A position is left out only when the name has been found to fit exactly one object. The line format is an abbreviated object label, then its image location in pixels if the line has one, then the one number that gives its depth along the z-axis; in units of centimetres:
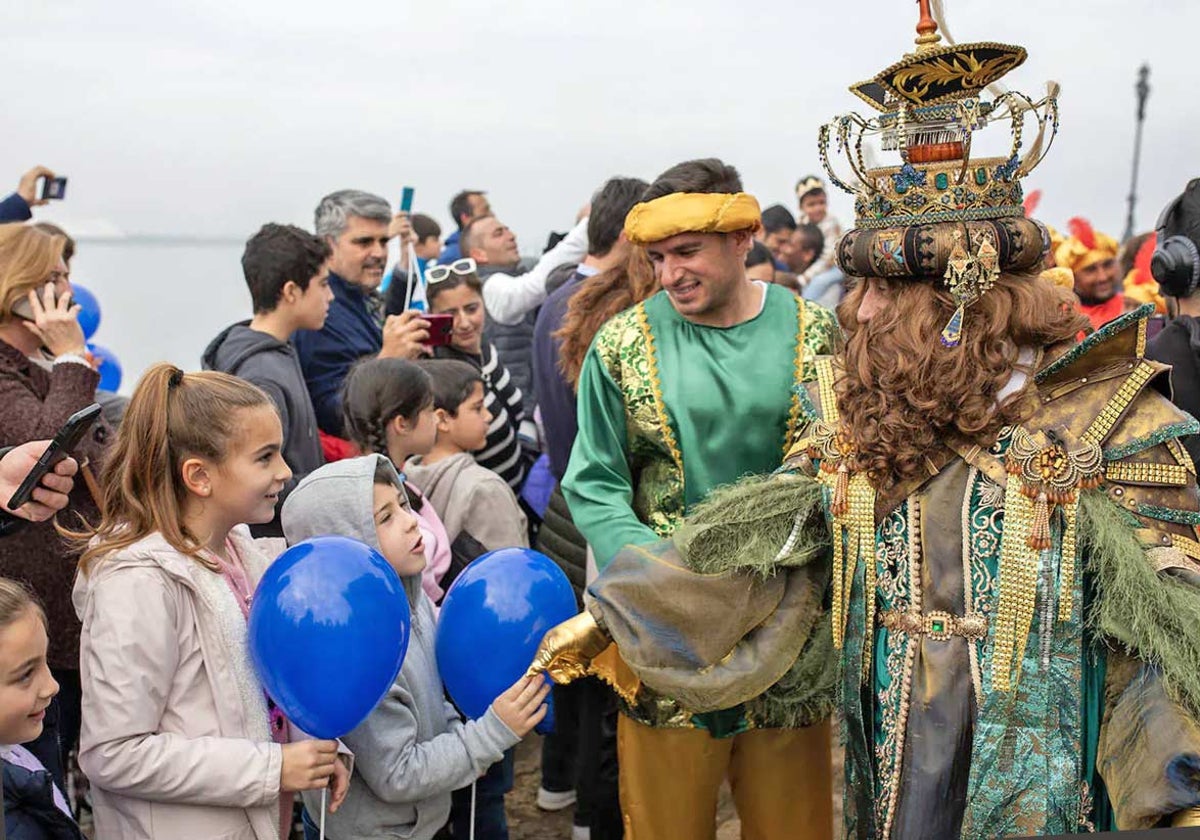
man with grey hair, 458
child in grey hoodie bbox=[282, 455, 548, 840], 262
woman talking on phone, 304
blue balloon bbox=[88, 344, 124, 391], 614
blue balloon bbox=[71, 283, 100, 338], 570
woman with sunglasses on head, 470
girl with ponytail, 225
